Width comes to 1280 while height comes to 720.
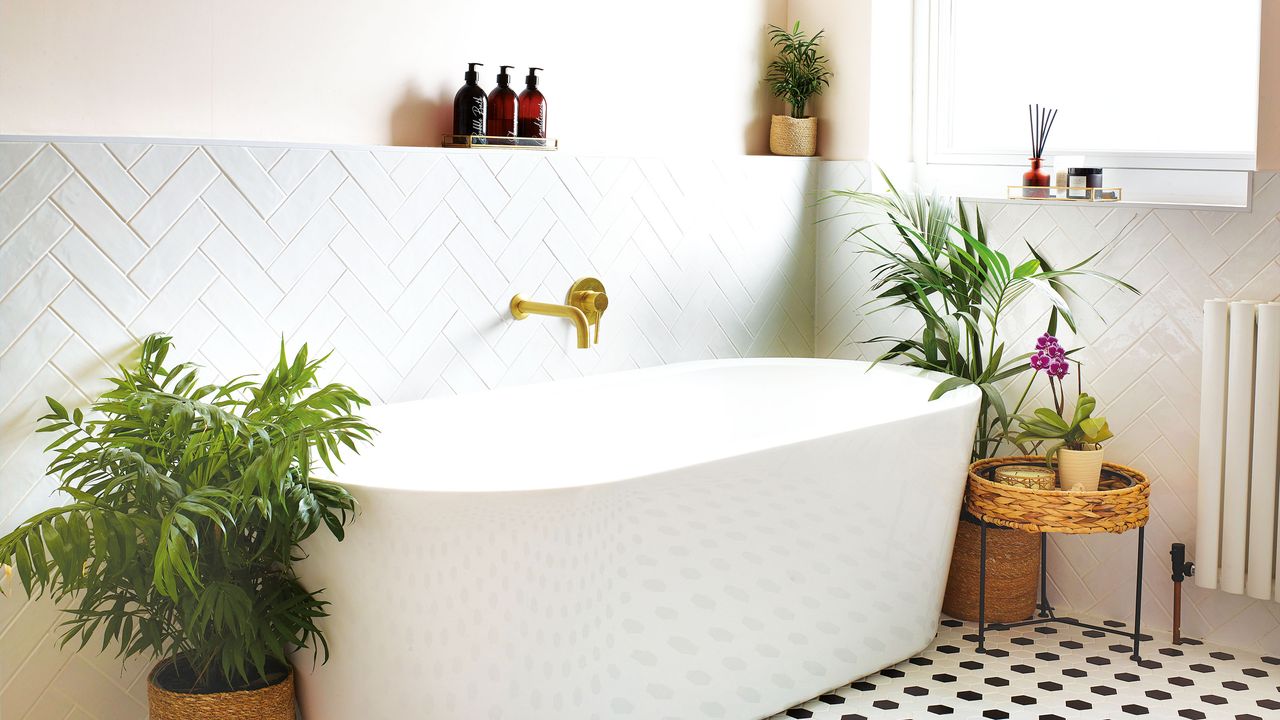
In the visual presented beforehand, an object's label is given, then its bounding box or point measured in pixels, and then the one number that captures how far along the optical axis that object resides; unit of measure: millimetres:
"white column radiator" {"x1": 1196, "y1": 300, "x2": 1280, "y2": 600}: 2881
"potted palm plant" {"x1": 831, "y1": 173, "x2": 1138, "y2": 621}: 3238
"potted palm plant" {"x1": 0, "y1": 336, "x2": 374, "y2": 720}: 1985
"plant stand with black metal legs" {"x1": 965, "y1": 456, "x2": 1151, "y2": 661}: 2895
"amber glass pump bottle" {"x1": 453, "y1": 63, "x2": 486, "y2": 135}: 2922
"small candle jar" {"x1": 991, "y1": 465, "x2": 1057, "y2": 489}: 3049
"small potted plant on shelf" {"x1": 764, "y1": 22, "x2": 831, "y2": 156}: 3758
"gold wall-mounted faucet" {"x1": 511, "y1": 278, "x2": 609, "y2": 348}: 2902
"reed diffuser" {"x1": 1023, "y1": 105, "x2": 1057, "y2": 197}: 3283
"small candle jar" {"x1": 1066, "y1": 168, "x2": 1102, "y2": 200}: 3170
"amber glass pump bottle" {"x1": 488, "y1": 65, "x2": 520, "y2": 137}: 2975
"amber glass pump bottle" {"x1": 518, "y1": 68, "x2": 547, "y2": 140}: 3033
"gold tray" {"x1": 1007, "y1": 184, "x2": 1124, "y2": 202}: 3172
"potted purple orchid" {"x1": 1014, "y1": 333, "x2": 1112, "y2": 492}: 3012
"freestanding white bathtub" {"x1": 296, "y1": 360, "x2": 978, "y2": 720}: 2117
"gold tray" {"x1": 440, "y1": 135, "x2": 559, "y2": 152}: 2934
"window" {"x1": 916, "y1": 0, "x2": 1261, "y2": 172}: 3111
